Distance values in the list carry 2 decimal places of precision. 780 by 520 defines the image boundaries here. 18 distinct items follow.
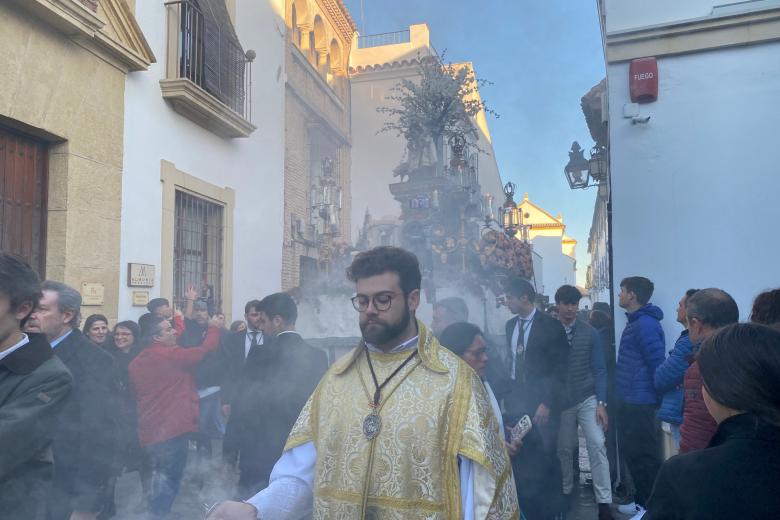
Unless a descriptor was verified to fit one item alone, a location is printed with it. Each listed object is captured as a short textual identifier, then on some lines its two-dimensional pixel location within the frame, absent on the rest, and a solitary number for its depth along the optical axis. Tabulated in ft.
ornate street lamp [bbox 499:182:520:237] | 22.47
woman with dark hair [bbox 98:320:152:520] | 8.95
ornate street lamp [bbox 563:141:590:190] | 18.70
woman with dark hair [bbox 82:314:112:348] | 11.44
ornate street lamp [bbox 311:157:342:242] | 23.06
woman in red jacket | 10.82
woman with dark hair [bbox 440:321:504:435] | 7.95
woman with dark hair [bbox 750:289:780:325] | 6.24
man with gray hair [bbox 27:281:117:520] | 7.55
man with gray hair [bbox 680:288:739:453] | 6.81
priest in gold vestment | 4.87
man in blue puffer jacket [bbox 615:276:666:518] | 11.81
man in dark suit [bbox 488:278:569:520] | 9.00
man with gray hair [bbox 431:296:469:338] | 12.76
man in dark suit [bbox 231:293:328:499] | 9.73
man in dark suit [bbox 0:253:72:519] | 5.02
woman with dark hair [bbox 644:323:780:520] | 3.57
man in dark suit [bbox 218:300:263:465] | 13.34
